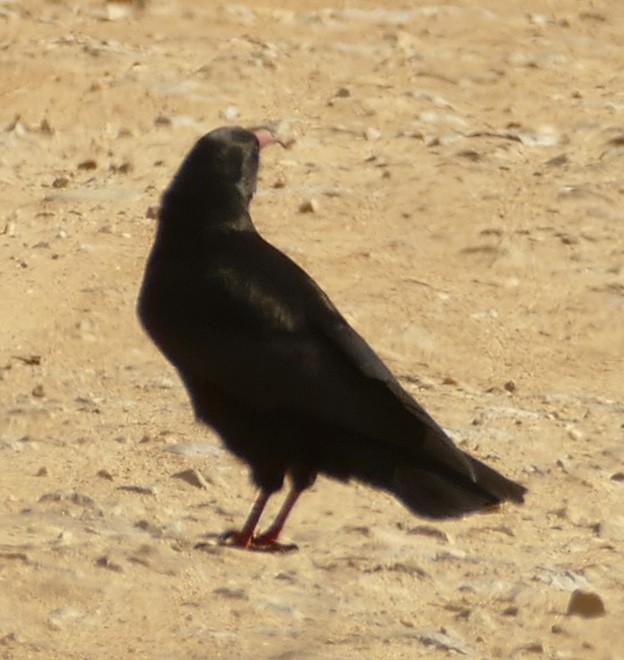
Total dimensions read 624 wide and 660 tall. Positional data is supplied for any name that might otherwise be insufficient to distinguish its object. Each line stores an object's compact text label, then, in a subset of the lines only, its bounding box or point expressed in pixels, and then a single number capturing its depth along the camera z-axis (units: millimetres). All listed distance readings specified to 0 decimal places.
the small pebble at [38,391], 15867
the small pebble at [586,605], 11344
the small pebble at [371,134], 22344
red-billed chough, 12648
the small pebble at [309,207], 20156
